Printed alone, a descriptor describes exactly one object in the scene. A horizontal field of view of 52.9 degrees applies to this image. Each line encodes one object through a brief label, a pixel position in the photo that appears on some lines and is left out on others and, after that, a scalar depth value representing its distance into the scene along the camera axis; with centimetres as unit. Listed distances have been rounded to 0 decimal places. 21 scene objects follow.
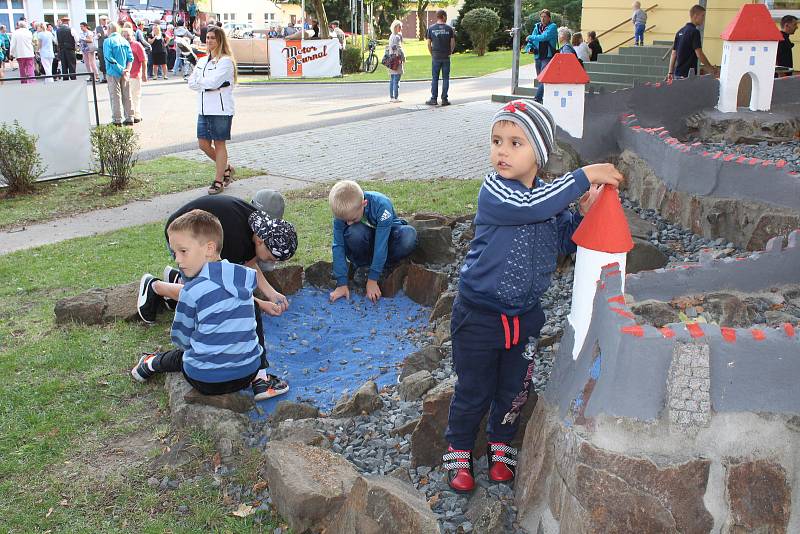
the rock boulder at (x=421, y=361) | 449
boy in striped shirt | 420
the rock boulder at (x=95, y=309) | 552
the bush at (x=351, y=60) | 2808
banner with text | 2700
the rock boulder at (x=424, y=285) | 575
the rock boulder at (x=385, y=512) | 285
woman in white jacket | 904
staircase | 1502
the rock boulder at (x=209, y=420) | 403
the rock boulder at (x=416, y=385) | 415
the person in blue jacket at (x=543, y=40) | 1593
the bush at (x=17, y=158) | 955
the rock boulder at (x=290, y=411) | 411
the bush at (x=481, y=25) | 3403
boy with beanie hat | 315
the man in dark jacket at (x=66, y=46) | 2294
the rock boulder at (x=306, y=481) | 323
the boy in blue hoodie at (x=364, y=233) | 564
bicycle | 2822
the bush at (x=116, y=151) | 970
